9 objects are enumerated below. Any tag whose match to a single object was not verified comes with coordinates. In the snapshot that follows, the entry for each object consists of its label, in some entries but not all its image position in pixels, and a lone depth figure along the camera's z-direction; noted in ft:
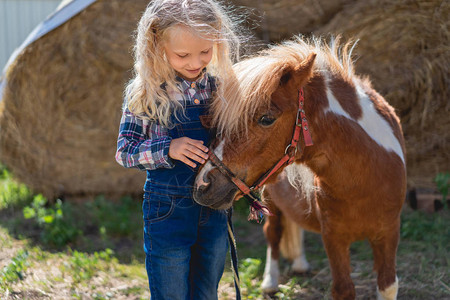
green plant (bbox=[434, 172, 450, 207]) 11.57
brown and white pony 5.62
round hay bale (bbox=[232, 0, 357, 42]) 12.42
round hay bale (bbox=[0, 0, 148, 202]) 12.91
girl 5.52
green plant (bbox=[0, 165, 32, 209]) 14.83
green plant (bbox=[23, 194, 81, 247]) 12.07
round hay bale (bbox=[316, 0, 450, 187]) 11.45
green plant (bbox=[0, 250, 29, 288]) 8.86
